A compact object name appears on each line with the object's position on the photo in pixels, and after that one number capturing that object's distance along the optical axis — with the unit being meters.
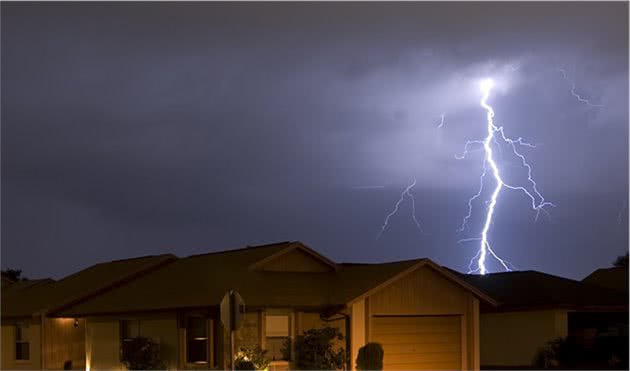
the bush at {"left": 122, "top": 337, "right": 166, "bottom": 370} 30.84
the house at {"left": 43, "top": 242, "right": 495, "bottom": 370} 28.20
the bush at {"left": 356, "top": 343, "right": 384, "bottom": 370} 26.11
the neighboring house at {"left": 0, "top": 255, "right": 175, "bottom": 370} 37.72
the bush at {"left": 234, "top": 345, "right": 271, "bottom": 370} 27.34
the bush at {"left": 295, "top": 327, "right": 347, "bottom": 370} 27.81
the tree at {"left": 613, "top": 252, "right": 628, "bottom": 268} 76.11
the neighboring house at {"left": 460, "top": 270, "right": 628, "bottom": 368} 36.88
